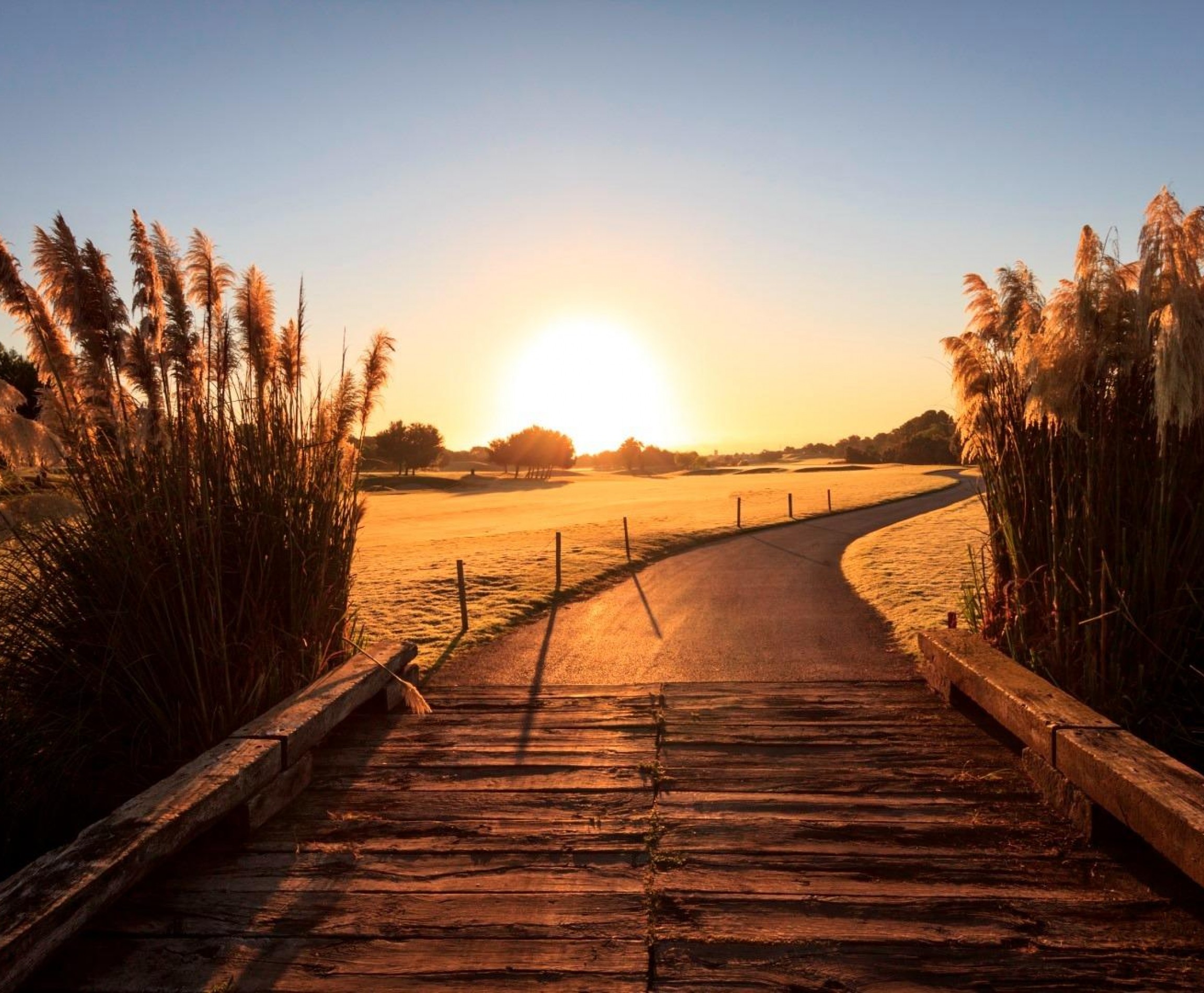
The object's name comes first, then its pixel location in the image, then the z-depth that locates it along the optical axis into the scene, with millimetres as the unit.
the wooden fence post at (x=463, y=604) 11898
